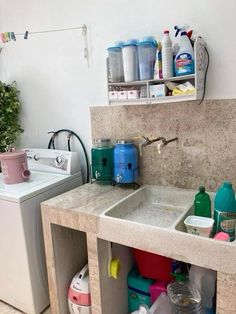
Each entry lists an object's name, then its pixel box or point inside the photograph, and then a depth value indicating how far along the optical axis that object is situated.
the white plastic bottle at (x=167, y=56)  1.51
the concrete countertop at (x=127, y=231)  1.15
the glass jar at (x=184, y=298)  1.51
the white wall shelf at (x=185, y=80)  1.48
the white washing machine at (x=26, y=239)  1.74
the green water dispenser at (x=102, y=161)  1.92
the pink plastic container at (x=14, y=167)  1.93
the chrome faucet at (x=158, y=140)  1.67
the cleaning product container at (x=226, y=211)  1.31
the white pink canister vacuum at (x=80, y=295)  1.69
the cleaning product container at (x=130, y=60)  1.61
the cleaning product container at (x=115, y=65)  1.70
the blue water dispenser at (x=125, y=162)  1.82
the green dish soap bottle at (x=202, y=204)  1.47
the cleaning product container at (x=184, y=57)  1.47
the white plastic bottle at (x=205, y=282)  1.45
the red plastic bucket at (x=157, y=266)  1.71
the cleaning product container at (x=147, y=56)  1.58
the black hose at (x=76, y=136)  2.21
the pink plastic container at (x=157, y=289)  1.68
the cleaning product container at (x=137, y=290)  1.76
